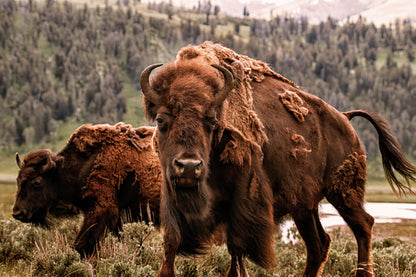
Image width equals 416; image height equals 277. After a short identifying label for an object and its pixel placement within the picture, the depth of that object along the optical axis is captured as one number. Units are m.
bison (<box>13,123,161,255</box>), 14.14
